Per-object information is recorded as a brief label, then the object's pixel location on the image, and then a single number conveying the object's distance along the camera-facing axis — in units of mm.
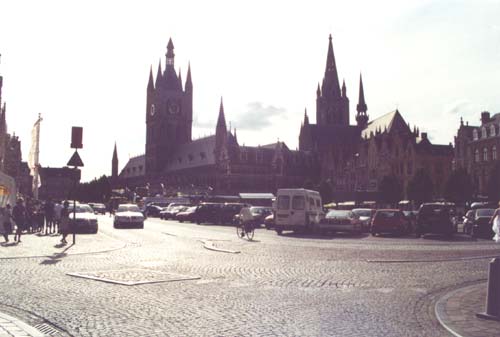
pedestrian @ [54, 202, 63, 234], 32500
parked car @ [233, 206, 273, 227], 42772
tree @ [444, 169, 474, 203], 65188
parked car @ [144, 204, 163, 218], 70062
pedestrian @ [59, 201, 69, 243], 22453
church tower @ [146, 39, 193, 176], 143000
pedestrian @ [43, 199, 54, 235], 30062
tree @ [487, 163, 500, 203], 62281
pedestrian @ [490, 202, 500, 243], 14762
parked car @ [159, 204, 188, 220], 59662
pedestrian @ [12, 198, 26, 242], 23628
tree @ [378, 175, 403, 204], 77069
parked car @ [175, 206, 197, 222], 52062
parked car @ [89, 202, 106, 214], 77256
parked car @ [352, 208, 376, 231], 35469
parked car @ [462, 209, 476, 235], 32681
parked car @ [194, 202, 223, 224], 47969
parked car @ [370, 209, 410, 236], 30500
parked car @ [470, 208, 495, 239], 29750
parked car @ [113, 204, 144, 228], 36031
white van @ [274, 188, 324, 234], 30906
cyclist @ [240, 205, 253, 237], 26391
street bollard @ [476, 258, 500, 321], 7734
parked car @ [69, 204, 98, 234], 29547
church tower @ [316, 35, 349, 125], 131875
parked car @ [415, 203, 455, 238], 29047
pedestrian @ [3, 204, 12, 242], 22641
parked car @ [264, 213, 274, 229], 38162
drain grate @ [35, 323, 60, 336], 6621
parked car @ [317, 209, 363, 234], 30594
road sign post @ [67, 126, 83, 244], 21359
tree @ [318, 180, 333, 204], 92188
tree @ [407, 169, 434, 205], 72562
